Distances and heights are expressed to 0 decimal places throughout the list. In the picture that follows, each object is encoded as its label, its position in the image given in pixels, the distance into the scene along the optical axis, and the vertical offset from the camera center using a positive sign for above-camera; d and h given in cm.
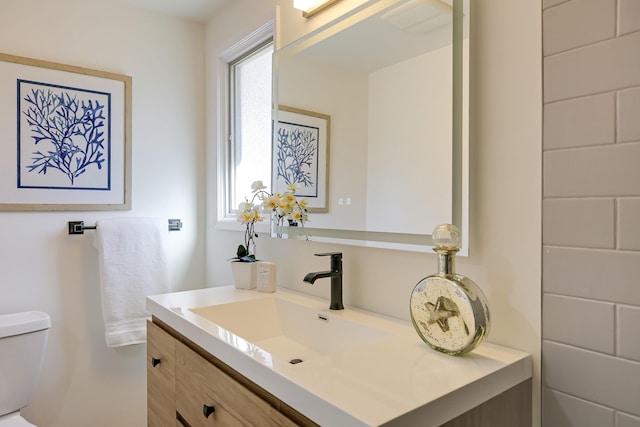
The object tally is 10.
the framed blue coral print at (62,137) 176 +34
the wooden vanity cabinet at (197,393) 85 -47
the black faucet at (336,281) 128 -23
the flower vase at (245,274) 166 -27
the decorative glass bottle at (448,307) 85 -21
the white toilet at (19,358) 160 -61
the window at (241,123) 200 +45
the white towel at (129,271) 190 -31
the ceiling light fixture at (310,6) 143 +74
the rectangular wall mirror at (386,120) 102 +27
